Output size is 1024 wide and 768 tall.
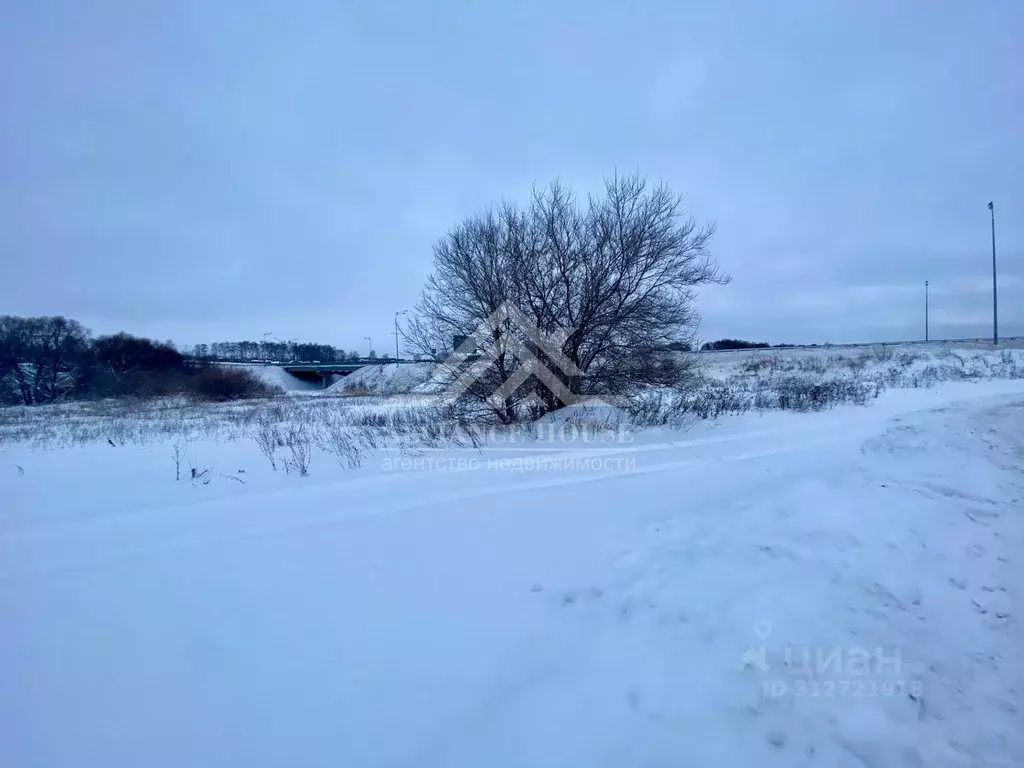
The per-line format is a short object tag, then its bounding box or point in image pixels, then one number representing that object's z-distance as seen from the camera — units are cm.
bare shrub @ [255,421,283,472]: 788
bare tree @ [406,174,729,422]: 1060
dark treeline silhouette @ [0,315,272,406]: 3425
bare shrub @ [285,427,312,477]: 696
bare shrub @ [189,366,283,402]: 3294
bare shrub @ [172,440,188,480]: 678
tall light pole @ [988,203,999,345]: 2930
